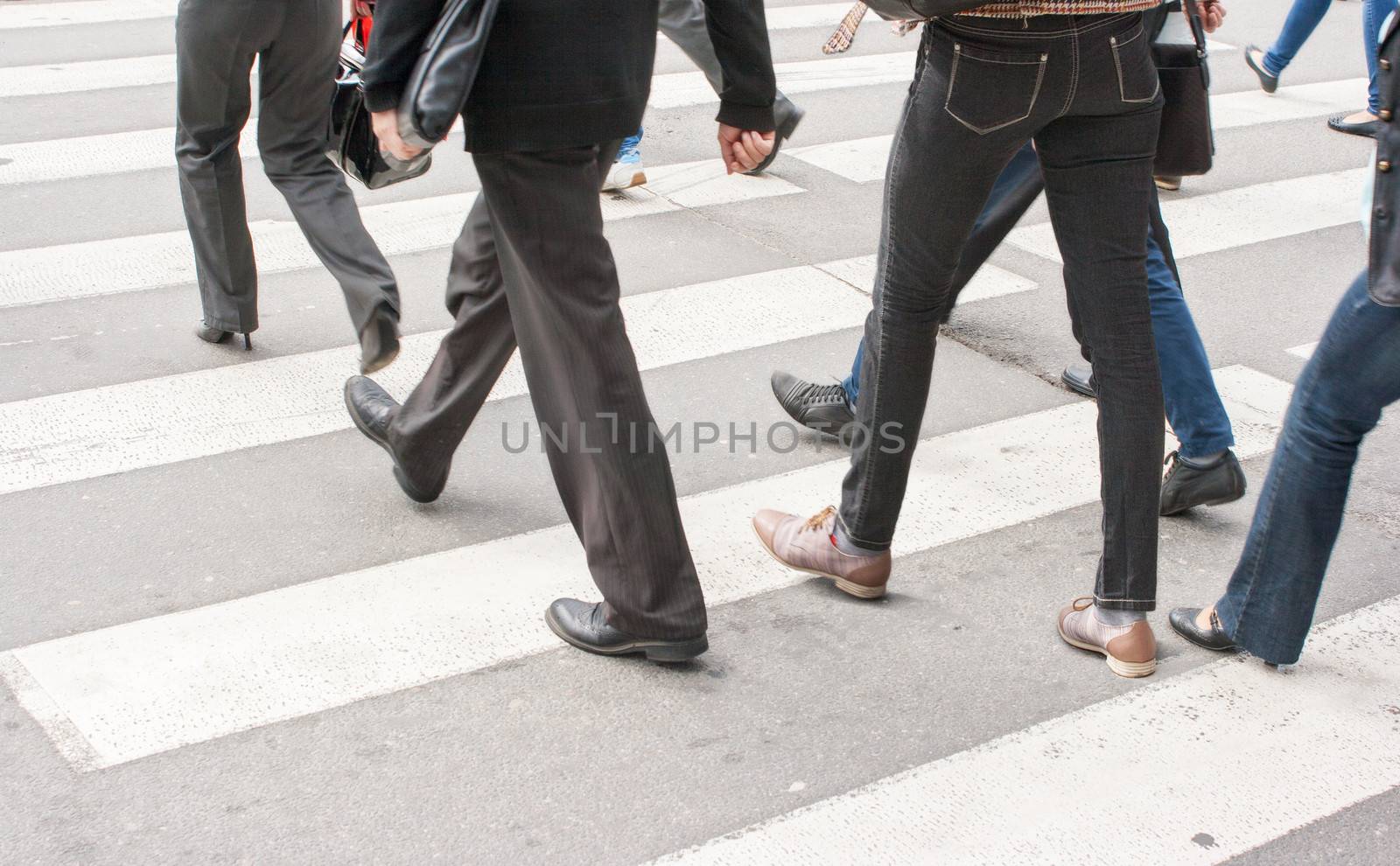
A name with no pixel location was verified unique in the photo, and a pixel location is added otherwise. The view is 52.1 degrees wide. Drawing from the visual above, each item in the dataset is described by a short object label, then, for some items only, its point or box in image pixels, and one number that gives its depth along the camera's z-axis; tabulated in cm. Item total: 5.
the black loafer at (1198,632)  321
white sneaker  638
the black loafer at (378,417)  377
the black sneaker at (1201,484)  377
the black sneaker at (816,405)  425
